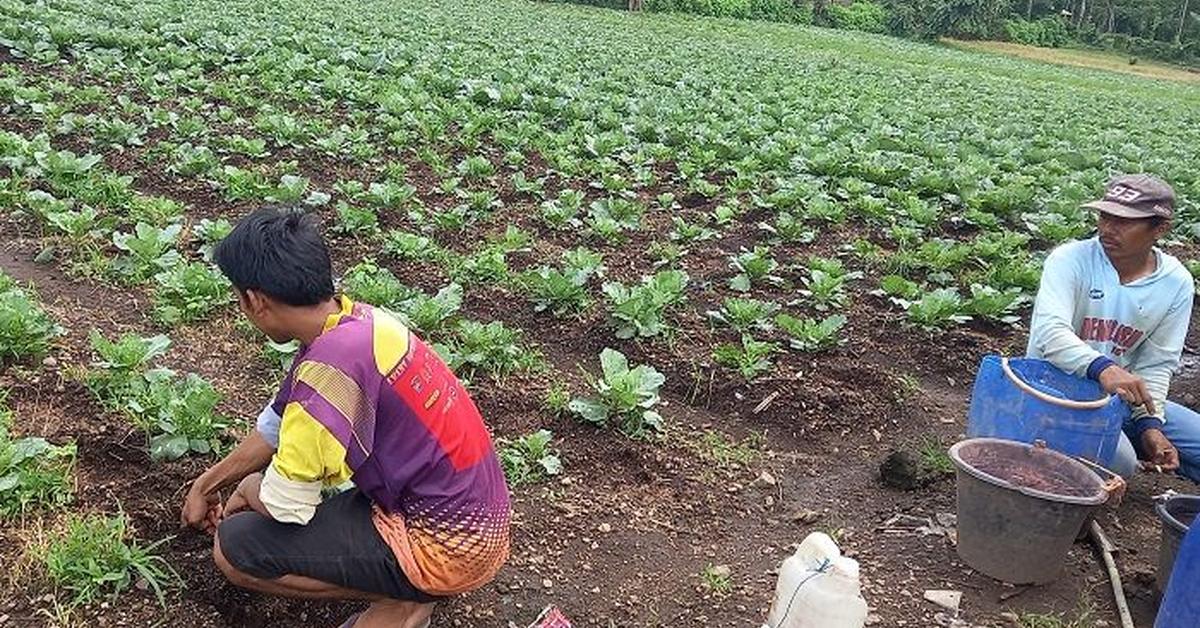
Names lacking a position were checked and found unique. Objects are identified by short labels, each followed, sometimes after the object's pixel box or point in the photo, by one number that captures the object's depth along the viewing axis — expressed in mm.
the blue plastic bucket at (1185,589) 2889
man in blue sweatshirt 4207
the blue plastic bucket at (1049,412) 4008
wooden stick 3565
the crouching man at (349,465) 2717
